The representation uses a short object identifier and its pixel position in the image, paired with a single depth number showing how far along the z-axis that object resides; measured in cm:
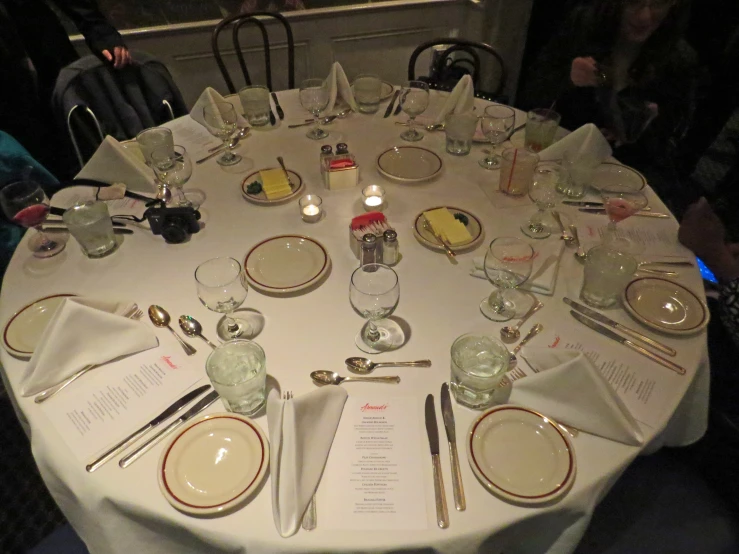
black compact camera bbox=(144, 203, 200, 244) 134
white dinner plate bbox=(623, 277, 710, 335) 109
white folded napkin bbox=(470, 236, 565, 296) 120
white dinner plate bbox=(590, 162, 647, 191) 155
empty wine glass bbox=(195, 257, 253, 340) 110
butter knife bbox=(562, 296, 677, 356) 105
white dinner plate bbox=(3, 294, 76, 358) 106
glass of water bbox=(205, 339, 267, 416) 91
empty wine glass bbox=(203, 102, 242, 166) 172
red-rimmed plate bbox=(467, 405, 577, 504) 82
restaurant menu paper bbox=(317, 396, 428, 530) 81
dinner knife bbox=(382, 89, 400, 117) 198
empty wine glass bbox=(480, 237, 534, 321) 114
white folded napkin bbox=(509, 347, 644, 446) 89
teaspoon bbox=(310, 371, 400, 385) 100
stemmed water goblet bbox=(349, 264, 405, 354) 105
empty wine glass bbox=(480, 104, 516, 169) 169
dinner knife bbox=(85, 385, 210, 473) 88
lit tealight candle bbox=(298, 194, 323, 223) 145
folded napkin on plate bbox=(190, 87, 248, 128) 184
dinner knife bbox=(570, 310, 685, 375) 102
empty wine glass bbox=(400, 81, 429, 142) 184
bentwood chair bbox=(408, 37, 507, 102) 244
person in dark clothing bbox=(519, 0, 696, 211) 216
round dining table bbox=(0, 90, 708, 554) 81
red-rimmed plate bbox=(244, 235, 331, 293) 122
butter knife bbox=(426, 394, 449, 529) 80
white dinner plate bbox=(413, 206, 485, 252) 133
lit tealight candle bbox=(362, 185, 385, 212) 149
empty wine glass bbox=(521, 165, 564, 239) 140
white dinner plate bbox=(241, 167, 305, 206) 151
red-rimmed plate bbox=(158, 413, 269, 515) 81
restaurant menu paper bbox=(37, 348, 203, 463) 92
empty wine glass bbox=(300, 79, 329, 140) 186
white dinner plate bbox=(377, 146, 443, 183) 162
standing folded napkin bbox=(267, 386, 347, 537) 79
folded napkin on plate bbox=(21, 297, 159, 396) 98
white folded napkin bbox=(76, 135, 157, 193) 155
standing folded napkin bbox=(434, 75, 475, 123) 188
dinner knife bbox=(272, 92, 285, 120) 198
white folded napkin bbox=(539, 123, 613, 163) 156
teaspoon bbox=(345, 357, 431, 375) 103
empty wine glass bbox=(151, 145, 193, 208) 156
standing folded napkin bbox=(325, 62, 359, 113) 197
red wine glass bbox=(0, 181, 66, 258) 132
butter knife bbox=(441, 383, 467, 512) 82
